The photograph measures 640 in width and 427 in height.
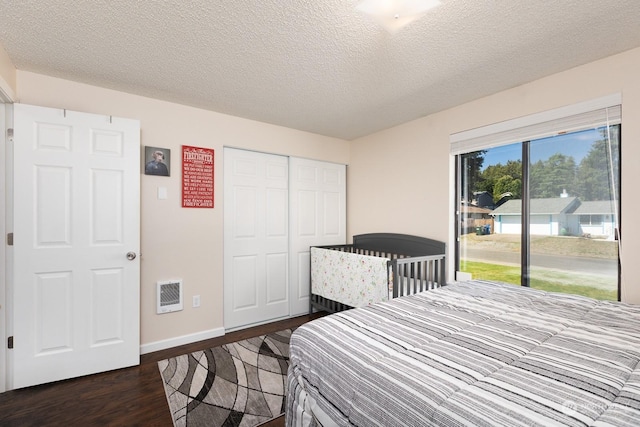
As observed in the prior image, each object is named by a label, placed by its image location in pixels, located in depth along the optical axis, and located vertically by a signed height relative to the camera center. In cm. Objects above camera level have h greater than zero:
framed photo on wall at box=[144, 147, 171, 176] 262 +49
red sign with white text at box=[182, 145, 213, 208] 281 +37
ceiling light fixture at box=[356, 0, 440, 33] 145 +106
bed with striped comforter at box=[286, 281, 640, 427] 78 -51
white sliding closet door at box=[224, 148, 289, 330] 313 -27
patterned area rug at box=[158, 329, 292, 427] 179 -123
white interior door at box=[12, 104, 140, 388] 206 -22
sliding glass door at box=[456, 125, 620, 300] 206 +1
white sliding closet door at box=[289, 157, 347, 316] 359 +0
